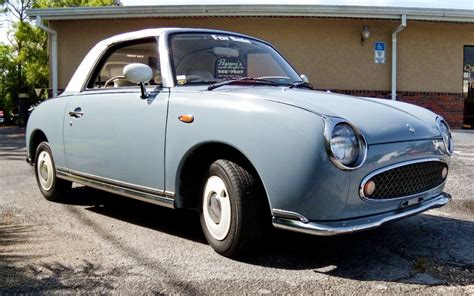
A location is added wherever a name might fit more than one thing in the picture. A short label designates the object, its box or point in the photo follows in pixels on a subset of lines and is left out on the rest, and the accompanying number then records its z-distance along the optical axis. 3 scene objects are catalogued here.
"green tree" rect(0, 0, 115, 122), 23.91
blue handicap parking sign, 13.59
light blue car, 2.98
